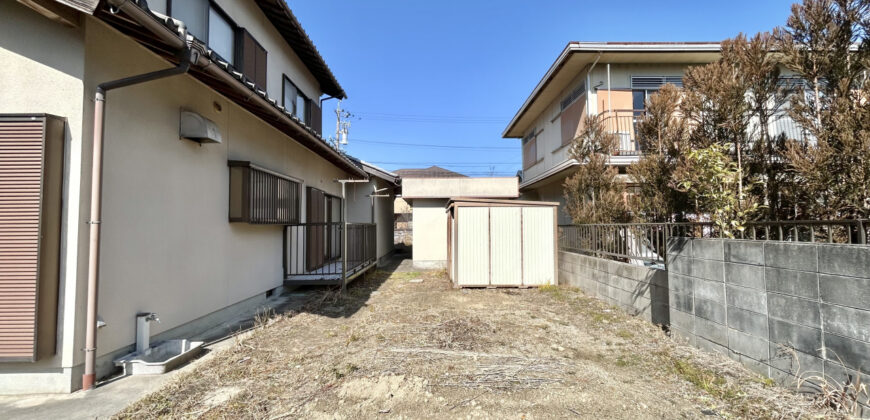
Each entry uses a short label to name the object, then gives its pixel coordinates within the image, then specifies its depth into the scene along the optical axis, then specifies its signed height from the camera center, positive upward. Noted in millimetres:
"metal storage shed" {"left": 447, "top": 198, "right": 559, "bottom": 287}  7426 -438
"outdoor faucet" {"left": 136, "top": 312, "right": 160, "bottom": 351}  3305 -996
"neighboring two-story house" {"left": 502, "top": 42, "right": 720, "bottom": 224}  8078 +3675
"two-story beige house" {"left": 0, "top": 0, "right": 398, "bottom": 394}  2703 +420
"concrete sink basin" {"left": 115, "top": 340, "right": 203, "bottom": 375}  3090 -1252
